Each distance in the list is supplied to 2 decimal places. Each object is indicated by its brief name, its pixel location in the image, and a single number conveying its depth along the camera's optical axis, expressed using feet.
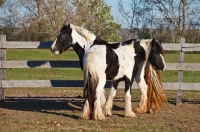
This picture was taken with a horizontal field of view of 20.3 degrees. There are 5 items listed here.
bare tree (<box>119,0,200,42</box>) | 169.26
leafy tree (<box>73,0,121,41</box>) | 169.67
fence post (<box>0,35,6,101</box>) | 43.26
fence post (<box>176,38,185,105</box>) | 44.62
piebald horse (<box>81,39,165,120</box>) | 33.88
